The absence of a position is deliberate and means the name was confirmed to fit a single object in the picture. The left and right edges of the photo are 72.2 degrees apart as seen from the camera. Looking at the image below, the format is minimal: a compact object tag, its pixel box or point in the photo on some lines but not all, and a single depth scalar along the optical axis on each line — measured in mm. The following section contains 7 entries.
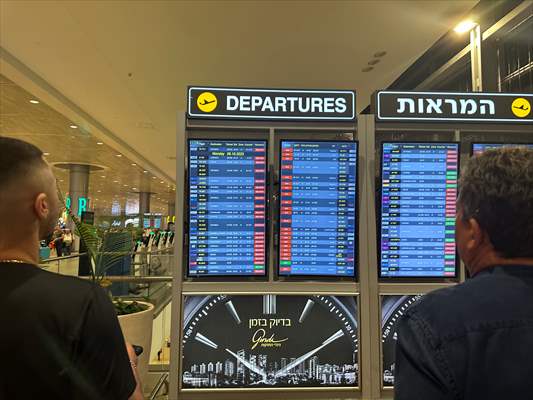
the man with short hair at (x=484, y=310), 700
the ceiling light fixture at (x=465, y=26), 4561
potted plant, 2760
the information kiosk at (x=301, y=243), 2113
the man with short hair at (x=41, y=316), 897
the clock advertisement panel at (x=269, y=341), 2102
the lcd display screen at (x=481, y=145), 2170
